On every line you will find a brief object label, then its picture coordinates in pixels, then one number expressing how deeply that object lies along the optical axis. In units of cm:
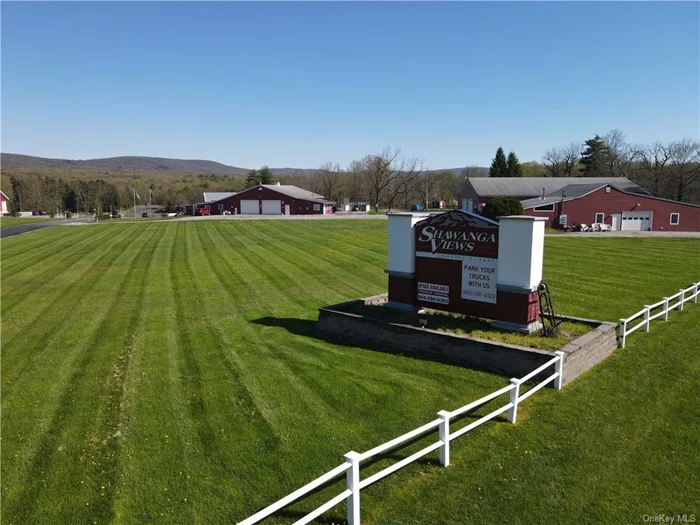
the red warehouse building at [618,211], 4938
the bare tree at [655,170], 7788
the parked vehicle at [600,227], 4925
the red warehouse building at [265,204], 7919
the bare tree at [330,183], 11644
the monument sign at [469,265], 1125
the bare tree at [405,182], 10638
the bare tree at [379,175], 10361
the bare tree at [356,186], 11750
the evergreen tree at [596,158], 9312
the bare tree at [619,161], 9269
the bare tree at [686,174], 7329
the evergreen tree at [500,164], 9175
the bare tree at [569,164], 10025
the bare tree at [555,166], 10444
